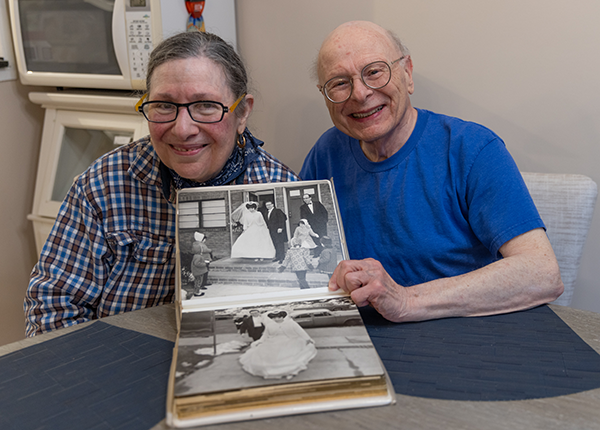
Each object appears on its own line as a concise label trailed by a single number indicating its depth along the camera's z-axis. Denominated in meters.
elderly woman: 0.96
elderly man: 0.96
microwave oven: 1.63
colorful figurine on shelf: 1.69
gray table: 0.56
